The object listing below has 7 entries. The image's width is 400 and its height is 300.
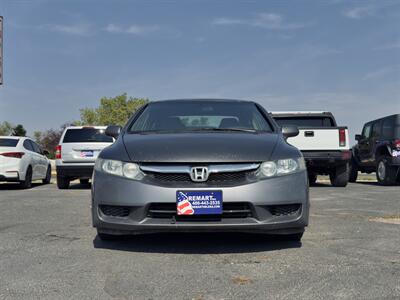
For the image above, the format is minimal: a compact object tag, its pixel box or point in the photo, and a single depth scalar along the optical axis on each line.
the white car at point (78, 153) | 12.30
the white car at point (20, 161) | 12.07
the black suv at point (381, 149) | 12.81
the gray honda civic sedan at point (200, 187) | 4.01
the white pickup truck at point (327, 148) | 12.17
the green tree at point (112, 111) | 68.56
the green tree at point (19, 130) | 80.83
